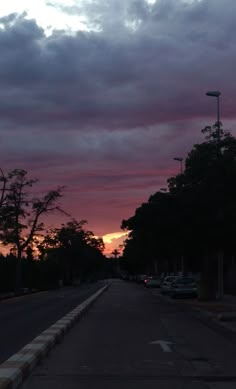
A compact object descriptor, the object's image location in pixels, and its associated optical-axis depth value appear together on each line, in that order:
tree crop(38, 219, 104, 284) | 129.00
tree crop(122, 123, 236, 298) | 35.62
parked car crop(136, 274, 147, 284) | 107.93
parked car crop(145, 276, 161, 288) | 79.84
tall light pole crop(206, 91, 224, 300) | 42.33
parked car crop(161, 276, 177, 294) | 54.08
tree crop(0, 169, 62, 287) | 56.99
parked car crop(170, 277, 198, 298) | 47.84
